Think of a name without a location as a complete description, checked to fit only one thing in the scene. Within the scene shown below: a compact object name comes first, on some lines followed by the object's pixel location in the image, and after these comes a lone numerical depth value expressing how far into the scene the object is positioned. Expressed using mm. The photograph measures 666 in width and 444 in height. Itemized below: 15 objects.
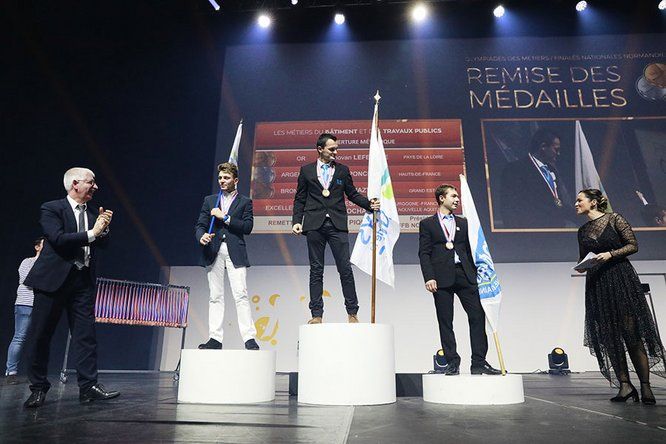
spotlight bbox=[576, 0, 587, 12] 6805
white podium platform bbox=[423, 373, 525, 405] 2732
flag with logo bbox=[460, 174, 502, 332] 3127
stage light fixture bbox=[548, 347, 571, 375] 6086
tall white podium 2789
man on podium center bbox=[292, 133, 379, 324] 3266
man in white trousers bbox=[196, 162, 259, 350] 3262
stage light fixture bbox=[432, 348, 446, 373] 5934
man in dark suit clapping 2730
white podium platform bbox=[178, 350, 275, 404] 2873
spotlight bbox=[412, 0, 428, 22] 6996
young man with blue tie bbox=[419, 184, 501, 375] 3213
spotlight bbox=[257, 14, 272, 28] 7106
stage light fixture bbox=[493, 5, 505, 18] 6893
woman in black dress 2855
